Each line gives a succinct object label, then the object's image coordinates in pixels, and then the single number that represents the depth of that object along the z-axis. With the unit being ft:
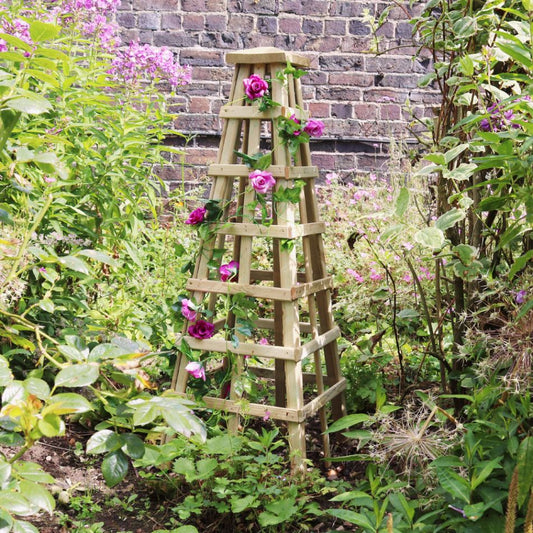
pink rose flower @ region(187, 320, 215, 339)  7.79
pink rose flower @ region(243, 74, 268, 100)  7.45
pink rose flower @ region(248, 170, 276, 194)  7.31
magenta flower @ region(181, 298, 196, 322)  7.80
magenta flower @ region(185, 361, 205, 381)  7.56
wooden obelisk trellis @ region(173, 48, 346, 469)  7.52
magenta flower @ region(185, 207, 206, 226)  7.75
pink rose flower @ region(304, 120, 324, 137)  7.92
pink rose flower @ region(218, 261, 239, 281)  7.70
